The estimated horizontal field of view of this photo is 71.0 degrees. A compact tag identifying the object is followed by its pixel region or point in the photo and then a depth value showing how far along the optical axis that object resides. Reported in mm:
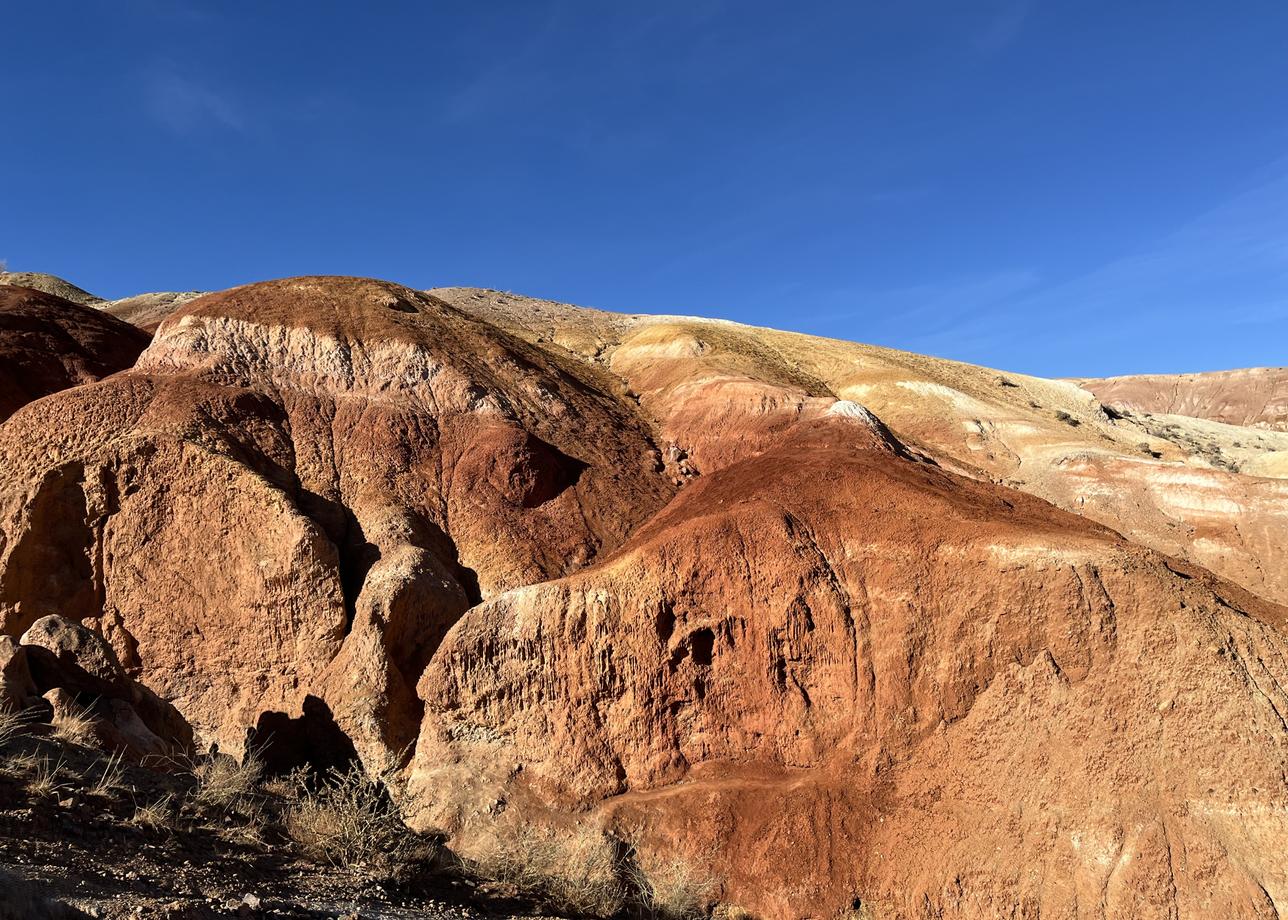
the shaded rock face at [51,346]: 28375
